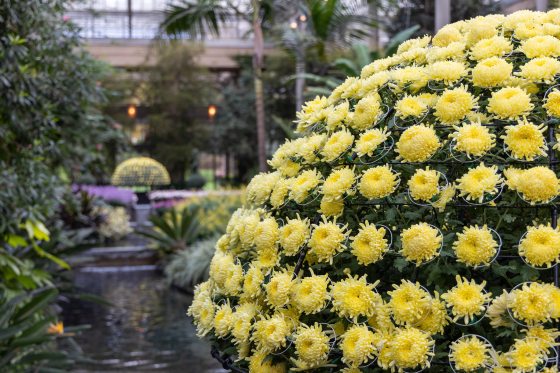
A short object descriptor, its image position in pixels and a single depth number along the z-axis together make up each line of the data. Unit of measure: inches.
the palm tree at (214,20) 549.3
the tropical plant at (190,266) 477.4
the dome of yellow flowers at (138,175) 797.9
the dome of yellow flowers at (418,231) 68.4
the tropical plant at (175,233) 573.6
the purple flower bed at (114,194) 820.0
